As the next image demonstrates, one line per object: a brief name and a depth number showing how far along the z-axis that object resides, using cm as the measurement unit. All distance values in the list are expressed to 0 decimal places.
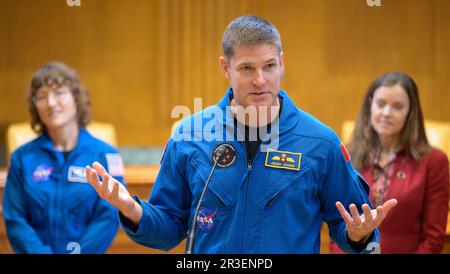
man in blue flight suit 707
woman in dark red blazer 786
